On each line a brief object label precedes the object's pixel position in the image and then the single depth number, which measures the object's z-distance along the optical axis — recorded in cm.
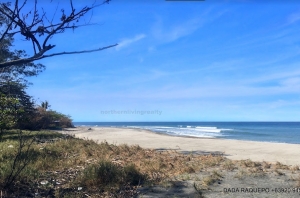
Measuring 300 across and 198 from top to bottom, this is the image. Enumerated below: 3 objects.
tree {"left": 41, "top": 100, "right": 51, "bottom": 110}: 3794
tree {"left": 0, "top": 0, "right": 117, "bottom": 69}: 390
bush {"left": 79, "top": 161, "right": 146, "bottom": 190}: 582
